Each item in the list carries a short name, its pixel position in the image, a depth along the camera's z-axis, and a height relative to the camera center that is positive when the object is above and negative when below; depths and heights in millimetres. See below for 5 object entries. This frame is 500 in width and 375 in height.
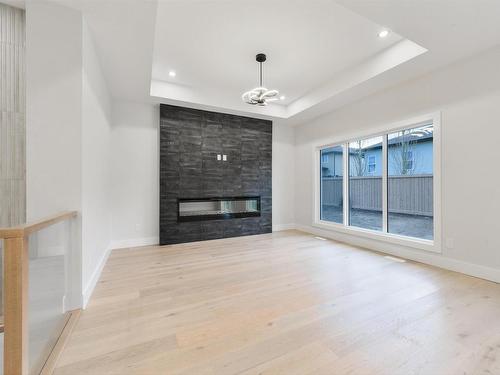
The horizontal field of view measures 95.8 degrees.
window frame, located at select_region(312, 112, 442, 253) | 3160 +0
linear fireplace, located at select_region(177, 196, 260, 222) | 4707 -495
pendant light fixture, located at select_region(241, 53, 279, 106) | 3383 +1397
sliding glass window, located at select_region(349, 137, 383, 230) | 4133 +58
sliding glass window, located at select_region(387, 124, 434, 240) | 3393 +63
